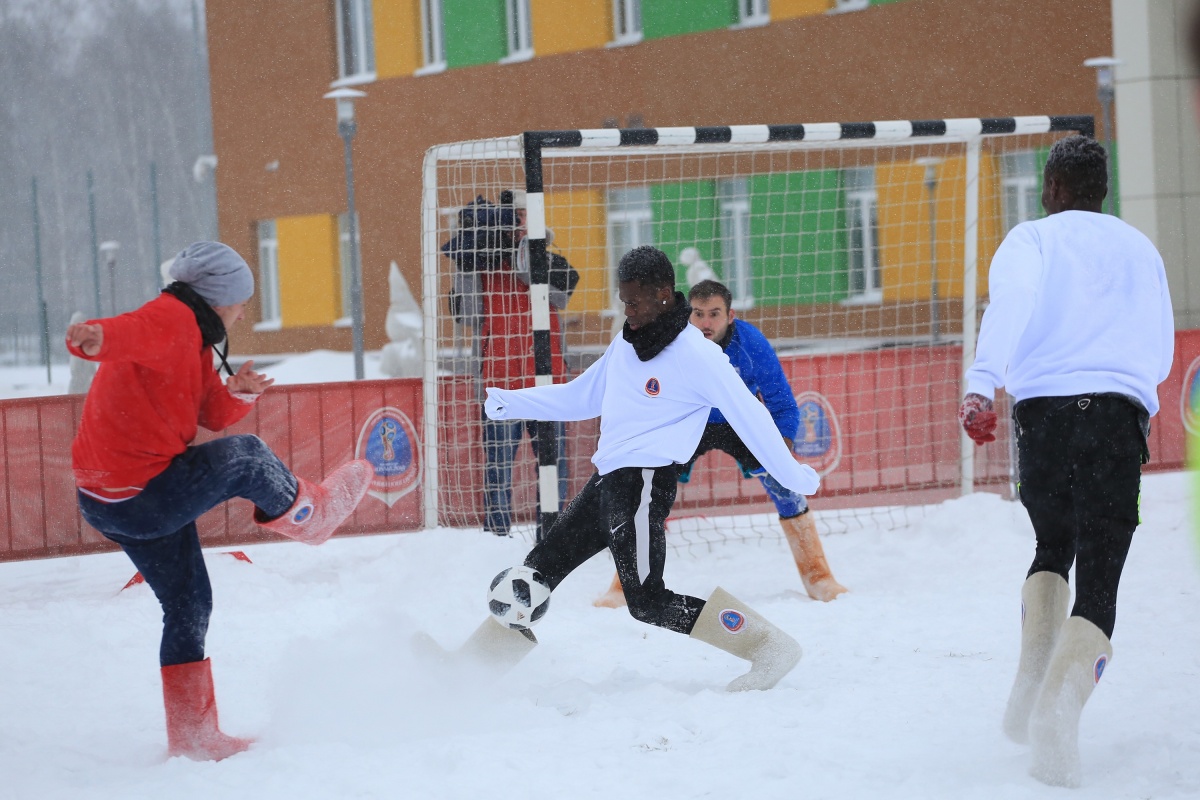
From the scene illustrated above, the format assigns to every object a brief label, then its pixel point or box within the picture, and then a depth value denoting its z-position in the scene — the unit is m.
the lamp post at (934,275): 25.00
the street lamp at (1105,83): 28.69
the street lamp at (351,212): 32.31
